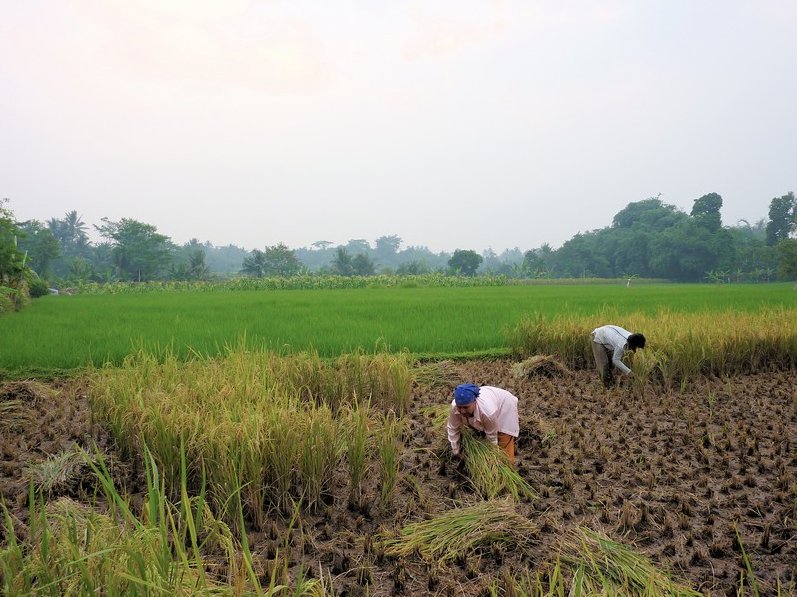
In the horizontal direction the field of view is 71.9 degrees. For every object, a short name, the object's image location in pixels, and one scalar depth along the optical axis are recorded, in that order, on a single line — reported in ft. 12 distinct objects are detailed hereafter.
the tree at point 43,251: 127.65
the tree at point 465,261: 192.24
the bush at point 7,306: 44.23
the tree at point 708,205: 205.57
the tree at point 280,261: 175.94
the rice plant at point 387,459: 9.81
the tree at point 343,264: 176.28
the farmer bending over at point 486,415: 10.54
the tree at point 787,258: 92.02
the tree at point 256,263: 166.20
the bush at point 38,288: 71.97
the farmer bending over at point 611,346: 17.12
